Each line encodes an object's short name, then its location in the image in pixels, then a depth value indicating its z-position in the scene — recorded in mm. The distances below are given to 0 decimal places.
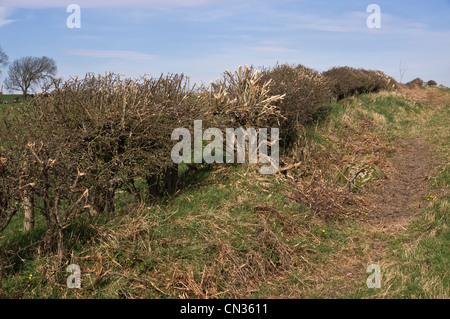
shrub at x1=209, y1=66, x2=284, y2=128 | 9641
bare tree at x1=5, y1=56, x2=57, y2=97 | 35875
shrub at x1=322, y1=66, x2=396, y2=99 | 19328
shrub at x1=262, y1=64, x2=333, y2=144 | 11133
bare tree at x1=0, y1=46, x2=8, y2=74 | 37706
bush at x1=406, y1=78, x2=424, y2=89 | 33759
